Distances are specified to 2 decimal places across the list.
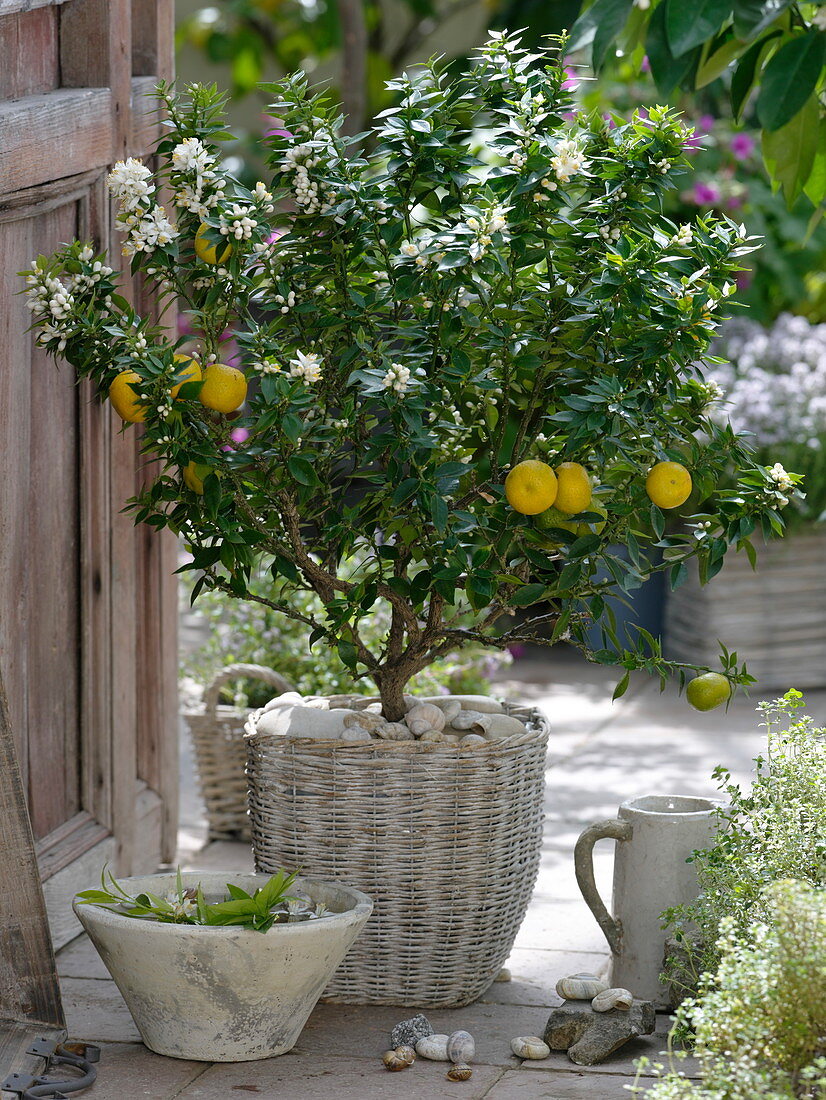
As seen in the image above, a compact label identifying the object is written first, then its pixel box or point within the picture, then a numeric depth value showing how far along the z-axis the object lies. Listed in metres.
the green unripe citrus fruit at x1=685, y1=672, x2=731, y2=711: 4.83
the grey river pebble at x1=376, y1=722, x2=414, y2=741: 5.18
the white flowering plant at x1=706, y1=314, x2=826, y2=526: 10.17
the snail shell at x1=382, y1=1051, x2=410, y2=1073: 4.66
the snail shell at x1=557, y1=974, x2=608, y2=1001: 5.03
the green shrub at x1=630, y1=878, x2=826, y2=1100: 3.67
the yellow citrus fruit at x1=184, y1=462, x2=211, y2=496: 4.66
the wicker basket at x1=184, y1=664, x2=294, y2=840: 6.84
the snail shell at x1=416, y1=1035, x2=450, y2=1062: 4.76
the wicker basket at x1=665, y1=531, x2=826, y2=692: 10.34
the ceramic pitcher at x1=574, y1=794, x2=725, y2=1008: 5.10
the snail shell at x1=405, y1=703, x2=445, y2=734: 5.23
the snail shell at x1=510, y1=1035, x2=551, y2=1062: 4.76
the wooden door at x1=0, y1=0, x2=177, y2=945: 5.40
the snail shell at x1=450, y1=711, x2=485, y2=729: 5.37
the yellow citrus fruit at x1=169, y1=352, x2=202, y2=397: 4.57
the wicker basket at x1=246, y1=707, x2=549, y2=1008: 5.04
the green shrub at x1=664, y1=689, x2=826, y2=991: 4.52
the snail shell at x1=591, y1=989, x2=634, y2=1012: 4.79
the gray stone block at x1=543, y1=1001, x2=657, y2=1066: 4.70
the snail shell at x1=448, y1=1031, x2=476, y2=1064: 4.73
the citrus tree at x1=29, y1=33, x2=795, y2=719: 4.55
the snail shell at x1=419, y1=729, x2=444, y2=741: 5.13
